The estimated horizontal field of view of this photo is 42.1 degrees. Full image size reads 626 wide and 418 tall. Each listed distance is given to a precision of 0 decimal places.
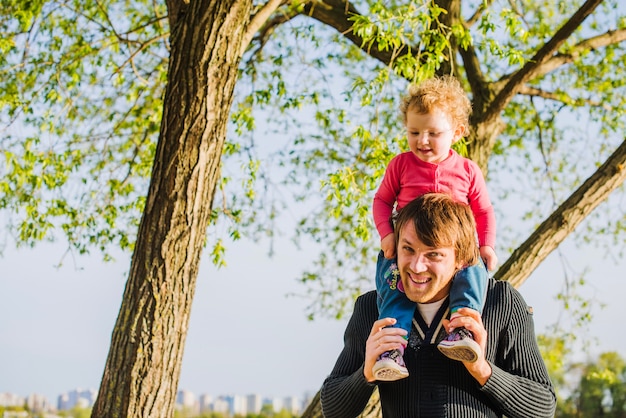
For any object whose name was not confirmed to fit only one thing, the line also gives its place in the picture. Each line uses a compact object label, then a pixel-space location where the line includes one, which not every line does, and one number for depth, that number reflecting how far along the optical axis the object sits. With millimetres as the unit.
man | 2756
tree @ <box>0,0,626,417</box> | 5836
